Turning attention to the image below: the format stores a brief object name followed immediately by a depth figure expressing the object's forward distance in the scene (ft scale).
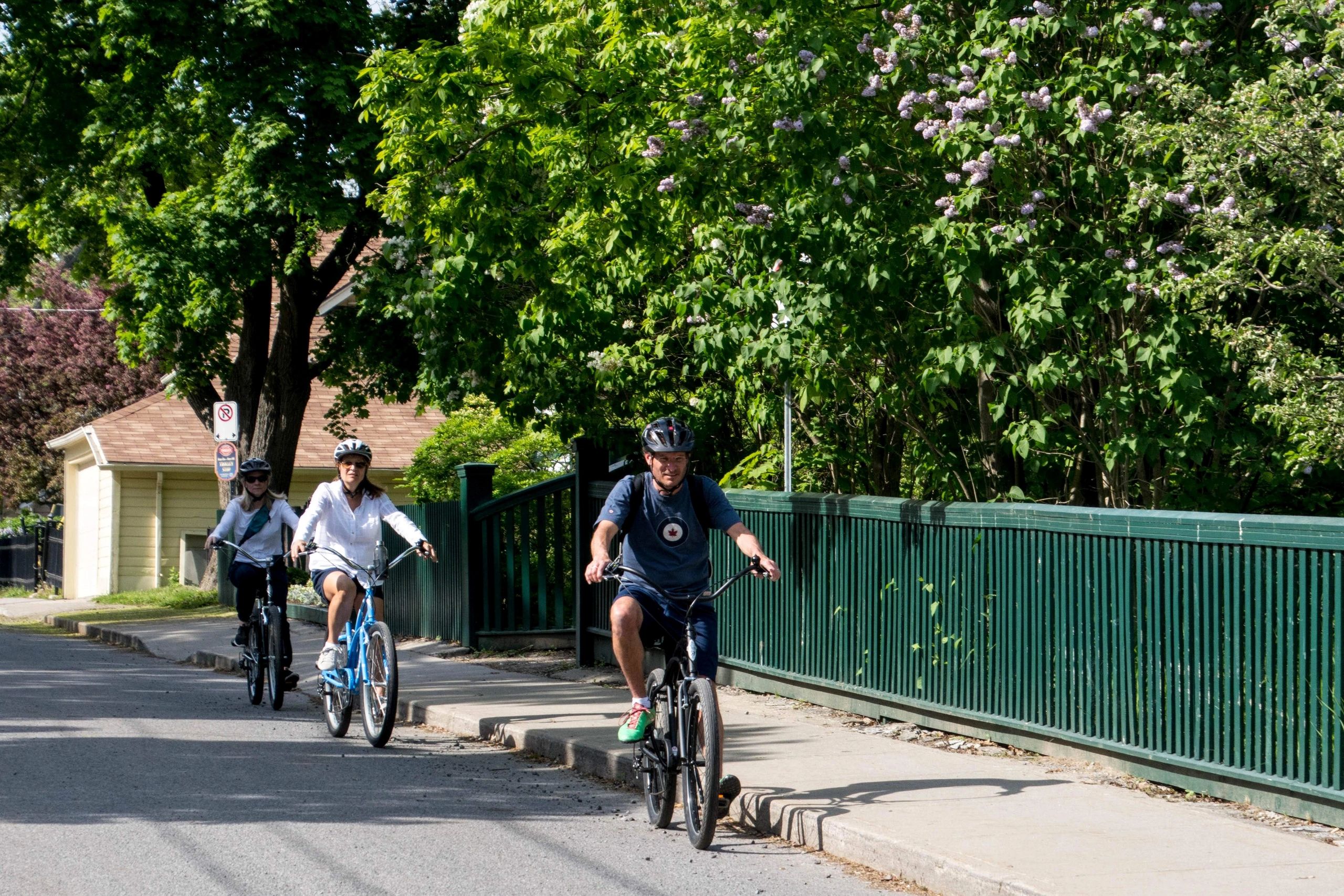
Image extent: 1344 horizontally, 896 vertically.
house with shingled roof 103.91
